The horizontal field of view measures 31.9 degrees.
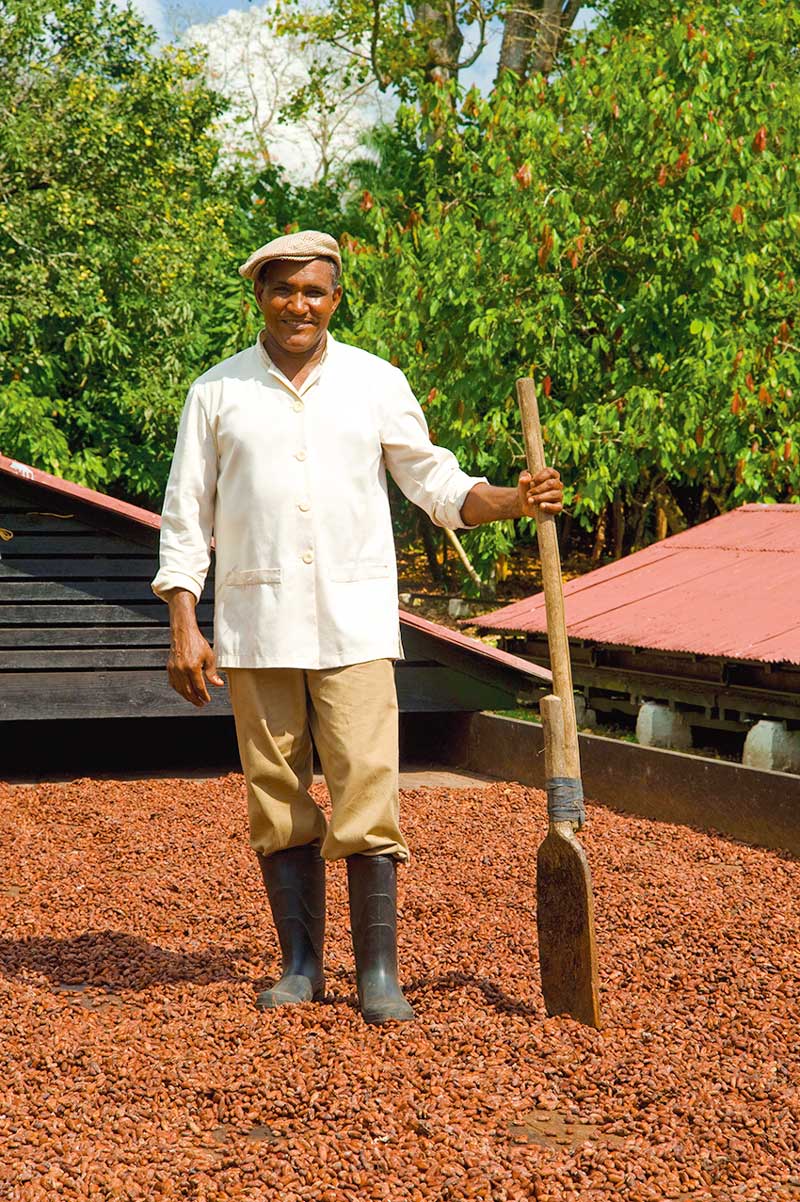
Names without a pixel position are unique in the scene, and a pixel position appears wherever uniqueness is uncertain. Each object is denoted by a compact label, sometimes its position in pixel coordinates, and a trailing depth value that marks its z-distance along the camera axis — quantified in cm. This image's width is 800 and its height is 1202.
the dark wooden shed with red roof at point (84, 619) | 771
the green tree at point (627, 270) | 1088
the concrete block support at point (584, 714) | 877
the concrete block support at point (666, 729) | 791
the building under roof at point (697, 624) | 719
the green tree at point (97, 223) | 1484
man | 346
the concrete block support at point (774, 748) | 689
